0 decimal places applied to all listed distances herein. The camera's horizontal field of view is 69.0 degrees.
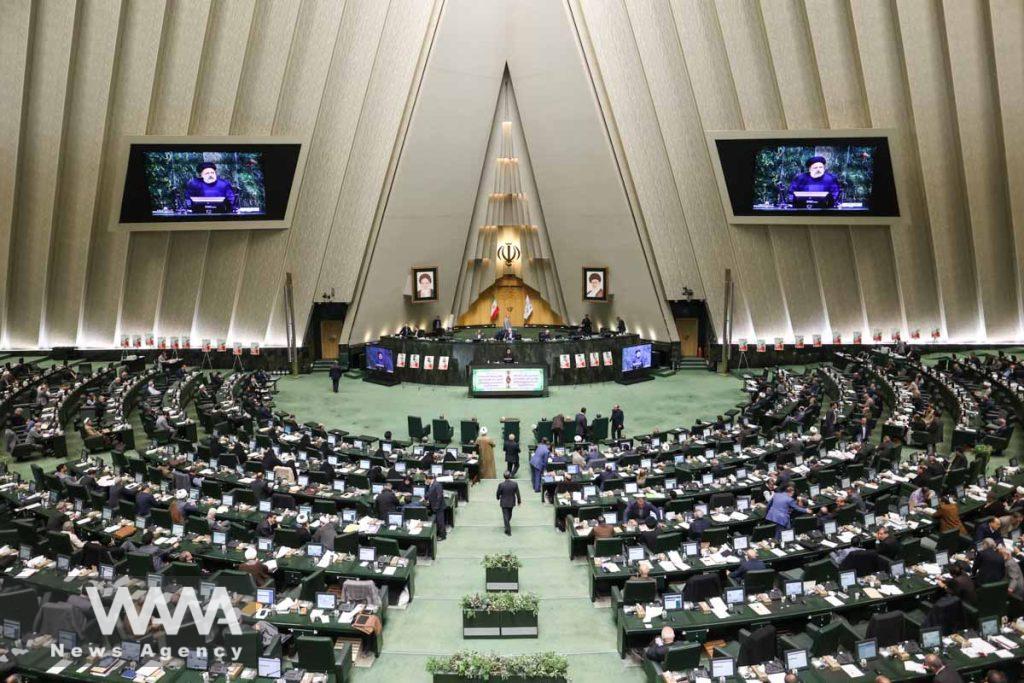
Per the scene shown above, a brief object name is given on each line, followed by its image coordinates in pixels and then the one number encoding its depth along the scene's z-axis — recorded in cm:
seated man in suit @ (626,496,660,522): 1298
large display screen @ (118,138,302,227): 2828
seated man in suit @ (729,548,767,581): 1064
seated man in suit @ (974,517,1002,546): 1130
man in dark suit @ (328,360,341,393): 2889
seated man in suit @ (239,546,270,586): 1096
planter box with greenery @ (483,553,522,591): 1152
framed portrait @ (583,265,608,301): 3456
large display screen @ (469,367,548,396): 2748
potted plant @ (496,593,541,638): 1020
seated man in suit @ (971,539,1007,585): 998
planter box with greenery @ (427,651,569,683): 839
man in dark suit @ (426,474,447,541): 1357
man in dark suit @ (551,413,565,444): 2023
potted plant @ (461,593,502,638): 1016
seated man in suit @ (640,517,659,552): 1168
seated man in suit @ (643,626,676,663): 884
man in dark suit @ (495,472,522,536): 1395
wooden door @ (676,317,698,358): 3462
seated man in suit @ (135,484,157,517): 1344
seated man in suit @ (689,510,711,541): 1210
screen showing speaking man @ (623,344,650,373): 3111
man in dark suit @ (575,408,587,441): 2055
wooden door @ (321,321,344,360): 3466
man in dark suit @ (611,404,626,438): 2130
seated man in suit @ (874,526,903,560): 1108
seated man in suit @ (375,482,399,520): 1351
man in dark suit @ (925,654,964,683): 771
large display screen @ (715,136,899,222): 2781
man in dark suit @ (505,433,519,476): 1709
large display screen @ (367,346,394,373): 3110
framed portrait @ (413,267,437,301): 3428
